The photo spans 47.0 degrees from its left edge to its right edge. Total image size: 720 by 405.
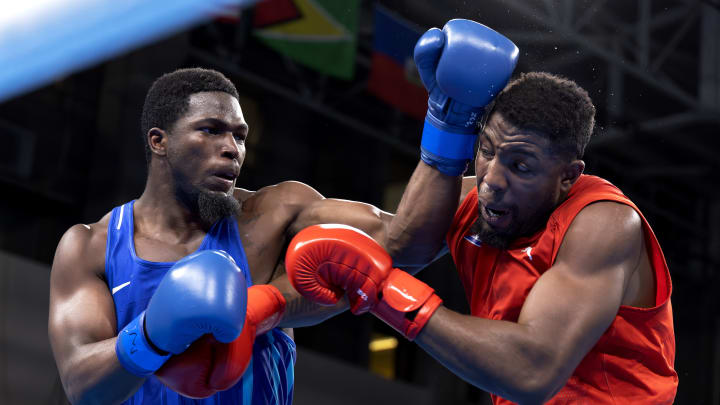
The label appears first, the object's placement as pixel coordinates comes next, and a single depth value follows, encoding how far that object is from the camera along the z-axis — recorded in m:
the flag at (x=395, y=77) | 6.12
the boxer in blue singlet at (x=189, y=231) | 2.36
